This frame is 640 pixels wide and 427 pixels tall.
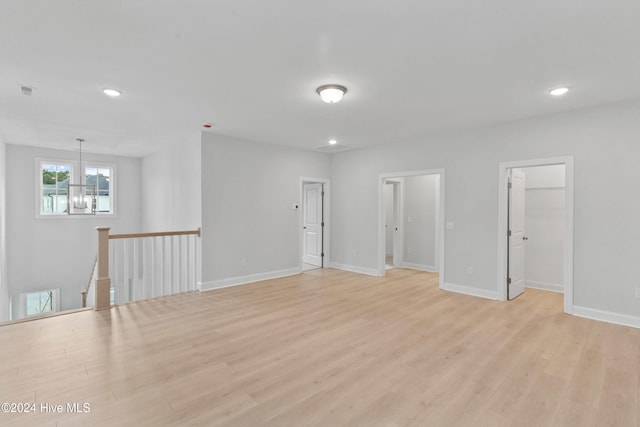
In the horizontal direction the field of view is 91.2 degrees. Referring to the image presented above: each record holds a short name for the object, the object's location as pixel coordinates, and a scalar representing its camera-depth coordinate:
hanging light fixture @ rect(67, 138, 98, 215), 6.75
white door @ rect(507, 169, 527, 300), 4.80
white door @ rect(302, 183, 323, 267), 7.46
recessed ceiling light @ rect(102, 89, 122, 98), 3.42
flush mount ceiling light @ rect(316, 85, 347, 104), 3.29
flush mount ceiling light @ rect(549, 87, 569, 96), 3.37
